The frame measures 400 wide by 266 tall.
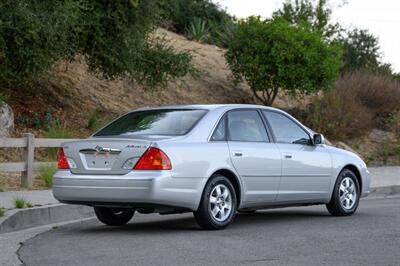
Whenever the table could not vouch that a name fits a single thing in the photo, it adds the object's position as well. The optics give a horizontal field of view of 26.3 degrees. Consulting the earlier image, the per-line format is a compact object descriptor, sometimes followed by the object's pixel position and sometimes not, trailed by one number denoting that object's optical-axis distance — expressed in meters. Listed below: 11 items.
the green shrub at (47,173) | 15.24
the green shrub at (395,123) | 26.86
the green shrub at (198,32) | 34.66
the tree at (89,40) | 17.89
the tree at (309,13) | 38.22
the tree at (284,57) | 25.03
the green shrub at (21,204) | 11.64
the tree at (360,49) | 43.12
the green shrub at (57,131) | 19.84
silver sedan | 9.69
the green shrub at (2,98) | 19.29
